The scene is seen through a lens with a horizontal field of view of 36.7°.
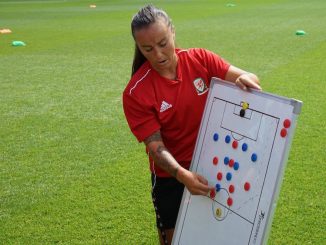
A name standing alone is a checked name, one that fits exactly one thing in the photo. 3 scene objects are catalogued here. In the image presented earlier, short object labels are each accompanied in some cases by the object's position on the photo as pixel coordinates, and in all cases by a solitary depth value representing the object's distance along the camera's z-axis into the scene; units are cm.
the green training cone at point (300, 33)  1199
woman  210
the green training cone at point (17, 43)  1263
